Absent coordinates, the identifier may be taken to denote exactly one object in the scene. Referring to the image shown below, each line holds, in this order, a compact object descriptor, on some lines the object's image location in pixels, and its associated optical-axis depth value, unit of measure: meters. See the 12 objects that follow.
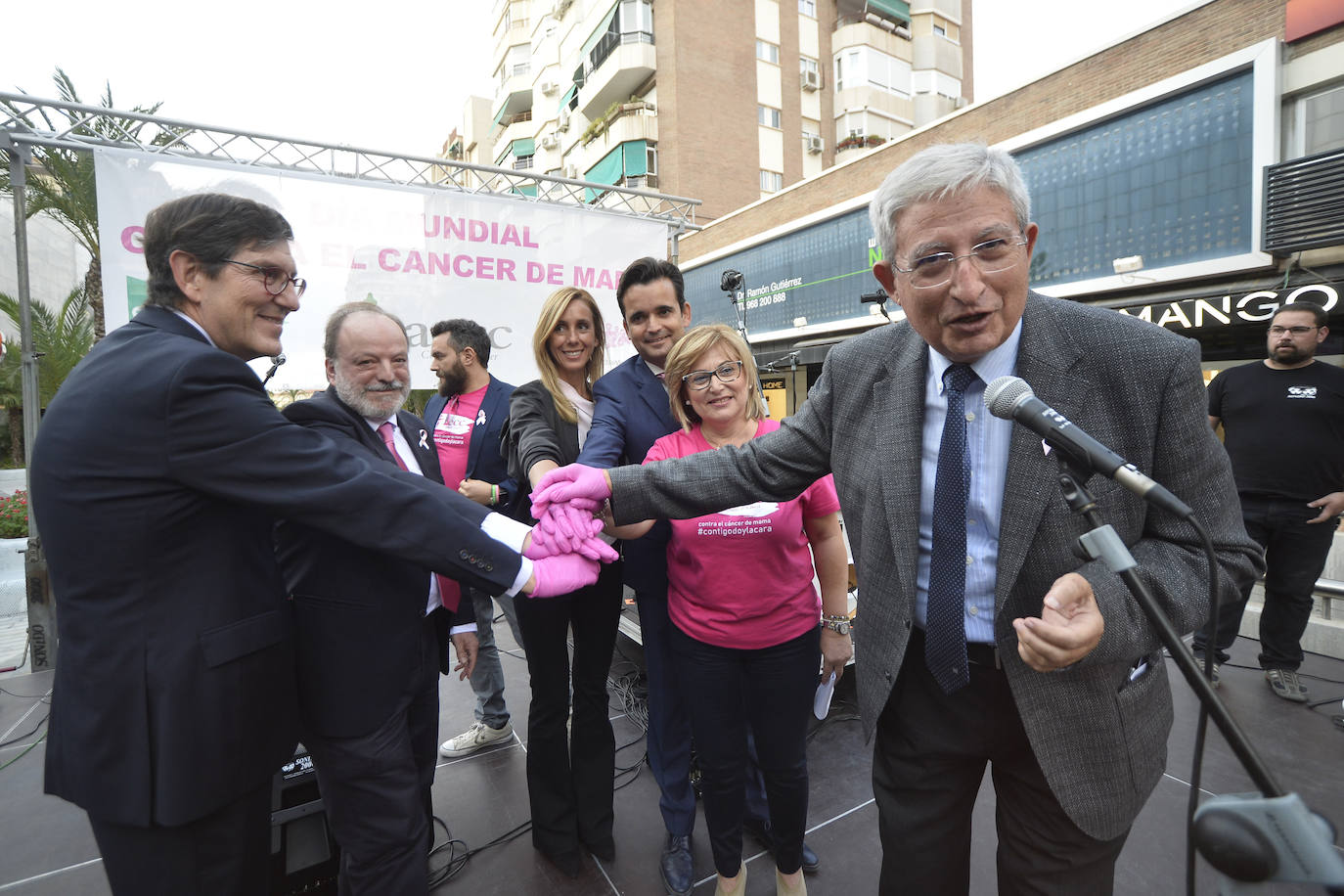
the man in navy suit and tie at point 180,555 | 1.20
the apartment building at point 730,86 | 21.39
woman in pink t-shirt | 1.94
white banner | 4.16
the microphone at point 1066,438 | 0.81
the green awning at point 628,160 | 21.55
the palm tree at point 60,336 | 8.42
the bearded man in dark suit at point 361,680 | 1.61
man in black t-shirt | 3.51
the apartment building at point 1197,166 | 7.08
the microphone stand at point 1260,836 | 0.57
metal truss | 3.89
